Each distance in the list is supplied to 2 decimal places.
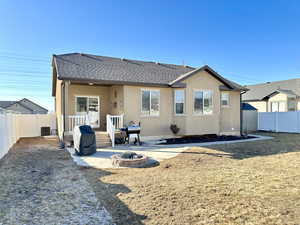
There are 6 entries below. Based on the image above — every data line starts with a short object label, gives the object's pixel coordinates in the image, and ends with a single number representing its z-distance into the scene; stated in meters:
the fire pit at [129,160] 6.60
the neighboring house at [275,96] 20.92
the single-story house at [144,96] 11.23
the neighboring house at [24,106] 40.24
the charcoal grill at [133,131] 10.42
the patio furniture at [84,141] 8.28
